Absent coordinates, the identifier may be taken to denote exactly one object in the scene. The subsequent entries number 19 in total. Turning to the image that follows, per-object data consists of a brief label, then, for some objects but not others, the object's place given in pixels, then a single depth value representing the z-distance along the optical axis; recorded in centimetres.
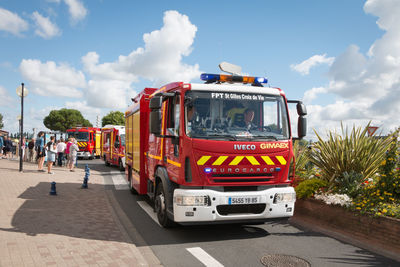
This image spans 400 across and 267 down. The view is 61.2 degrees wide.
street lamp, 1538
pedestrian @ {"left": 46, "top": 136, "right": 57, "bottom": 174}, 1534
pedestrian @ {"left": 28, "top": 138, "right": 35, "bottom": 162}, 2080
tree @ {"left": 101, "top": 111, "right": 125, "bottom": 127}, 7388
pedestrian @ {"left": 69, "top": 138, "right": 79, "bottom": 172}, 1762
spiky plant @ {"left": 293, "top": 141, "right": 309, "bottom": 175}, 888
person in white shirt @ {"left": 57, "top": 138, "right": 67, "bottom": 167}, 1950
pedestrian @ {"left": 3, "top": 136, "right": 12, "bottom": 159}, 2485
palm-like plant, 712
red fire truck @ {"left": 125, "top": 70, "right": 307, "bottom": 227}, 538
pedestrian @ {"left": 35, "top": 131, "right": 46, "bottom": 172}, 1577
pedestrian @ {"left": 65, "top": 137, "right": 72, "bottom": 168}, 1801
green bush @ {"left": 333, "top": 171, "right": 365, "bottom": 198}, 669
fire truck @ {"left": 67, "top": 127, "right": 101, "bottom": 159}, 2853
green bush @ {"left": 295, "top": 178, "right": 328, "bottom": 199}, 717
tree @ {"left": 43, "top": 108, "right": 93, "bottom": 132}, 9019
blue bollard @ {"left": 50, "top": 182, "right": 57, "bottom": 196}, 972
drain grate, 466
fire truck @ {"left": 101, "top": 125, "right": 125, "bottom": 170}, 1819
